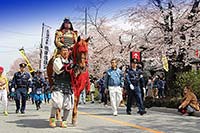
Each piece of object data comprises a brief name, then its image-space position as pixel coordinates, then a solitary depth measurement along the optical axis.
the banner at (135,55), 19.98
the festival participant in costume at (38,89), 14.99
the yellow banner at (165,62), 19.98
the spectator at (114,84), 11.54
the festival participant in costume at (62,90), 8.14
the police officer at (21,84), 12.36
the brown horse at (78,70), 8.12
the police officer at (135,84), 11.75
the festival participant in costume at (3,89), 12.23
